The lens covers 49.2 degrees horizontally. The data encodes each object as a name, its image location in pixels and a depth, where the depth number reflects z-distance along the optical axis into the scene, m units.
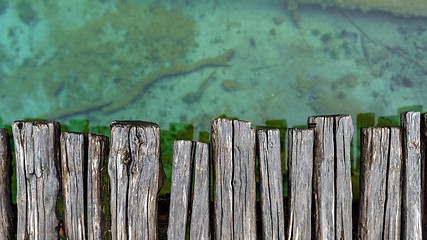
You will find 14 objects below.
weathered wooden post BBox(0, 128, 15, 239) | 2.55
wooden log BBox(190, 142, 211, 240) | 2.49
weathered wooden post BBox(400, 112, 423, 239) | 2.58
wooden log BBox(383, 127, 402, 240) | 2.58
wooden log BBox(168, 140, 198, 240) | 2.48
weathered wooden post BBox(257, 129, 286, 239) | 2.54
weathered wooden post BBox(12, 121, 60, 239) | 2.49
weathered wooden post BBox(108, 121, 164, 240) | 2.41
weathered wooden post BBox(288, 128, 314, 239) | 2.55
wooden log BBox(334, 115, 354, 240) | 2.55
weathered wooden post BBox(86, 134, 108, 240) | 2.47
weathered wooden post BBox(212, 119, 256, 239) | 2.50
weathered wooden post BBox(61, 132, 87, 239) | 2.46
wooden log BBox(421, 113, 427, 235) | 2.62
